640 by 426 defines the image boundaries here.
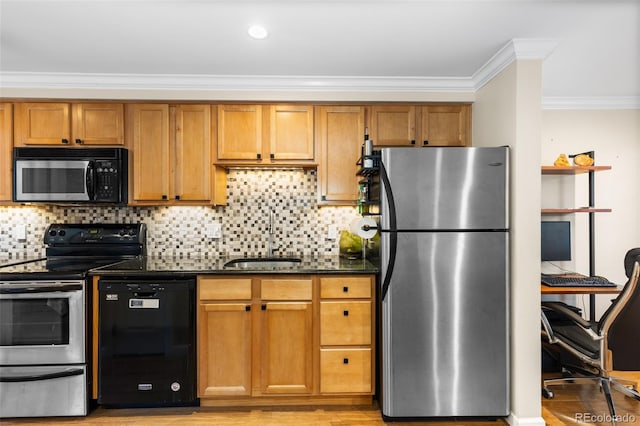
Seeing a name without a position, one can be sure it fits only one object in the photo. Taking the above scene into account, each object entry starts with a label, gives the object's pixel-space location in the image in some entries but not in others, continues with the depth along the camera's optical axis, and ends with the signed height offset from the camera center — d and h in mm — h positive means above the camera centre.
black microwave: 2770 +302
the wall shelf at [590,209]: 3047 +39
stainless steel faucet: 3188 -170
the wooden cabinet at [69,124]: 2850 +699
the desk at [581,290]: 2635 -548
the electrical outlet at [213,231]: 3168 -152
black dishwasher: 2449 -863
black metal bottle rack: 2406 +205
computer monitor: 3188 -230
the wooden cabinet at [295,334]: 2512 -825
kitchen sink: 3109 -414
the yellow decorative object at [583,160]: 3076 +448
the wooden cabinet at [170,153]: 2895 +476
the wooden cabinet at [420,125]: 2949 +712
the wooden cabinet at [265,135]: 2916 +626
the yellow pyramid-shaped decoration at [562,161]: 3107 +443
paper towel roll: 2521 -94
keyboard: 2707 -511
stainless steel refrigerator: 2316 -362
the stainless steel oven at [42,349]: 2379 -879
